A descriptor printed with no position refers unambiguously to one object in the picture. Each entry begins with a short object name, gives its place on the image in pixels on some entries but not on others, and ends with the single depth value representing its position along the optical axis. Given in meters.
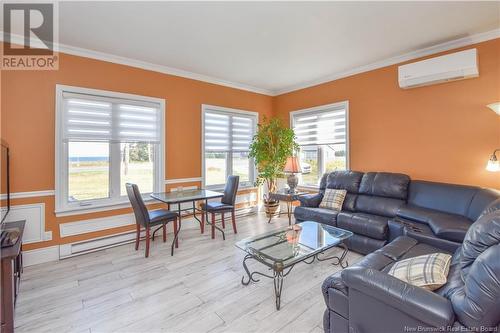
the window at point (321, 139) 4.49
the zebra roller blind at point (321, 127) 4.50
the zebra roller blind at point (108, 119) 3.28
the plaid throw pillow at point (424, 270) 1.47
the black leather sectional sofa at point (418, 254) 1.17
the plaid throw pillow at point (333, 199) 3.75
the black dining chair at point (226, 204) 3.90
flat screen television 2.54
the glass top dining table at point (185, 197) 3.40
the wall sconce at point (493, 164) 2.67
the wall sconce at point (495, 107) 2.58
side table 4.37
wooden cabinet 1.71
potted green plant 4.97
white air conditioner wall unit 2.93
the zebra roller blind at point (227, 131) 4.73
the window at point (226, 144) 4.72
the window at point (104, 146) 3.23
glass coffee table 2.21
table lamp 4.58
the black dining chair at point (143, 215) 3.10
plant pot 5.04
